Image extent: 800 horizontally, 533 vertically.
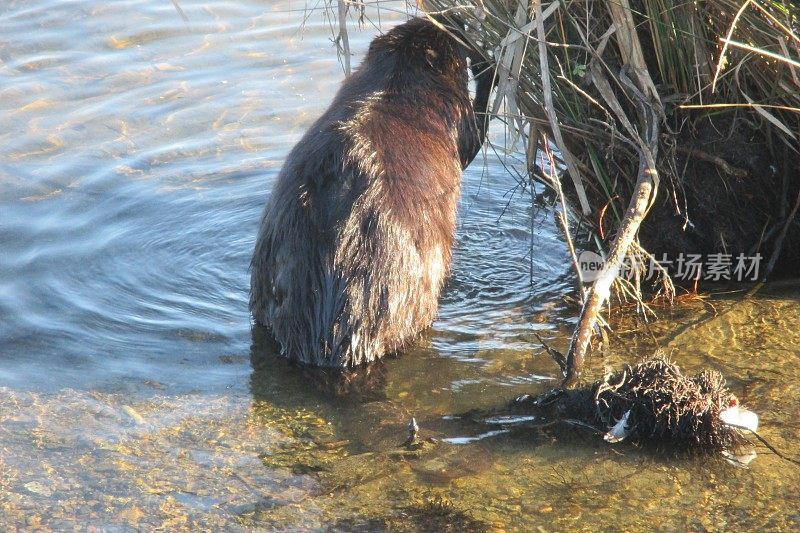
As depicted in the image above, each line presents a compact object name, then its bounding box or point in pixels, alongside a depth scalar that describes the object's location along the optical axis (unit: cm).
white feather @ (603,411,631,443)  638
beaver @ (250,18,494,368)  730
